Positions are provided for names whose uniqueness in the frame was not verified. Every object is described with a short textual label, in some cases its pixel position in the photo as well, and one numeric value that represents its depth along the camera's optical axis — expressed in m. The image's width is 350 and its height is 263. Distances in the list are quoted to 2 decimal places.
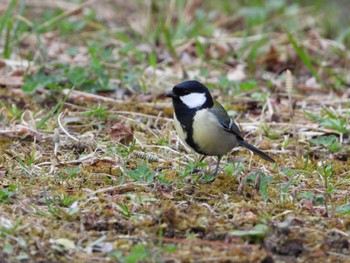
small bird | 8.27
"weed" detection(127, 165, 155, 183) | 7.71
